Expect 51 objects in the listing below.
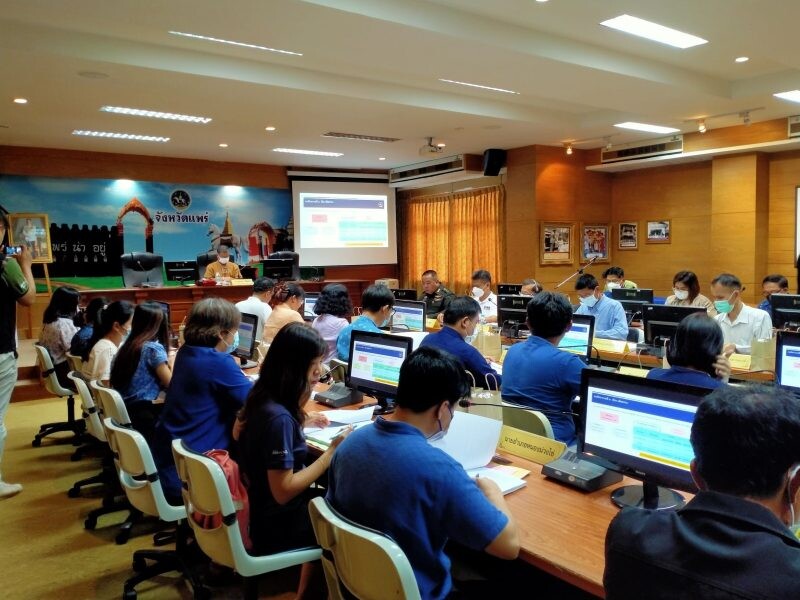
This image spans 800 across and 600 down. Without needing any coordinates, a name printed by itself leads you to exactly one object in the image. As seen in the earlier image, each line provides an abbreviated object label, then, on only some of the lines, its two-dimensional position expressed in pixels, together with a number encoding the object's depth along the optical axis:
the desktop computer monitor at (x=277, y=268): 9.70
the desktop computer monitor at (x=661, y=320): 4.29
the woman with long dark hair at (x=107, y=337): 3.86
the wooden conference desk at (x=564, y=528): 1.53
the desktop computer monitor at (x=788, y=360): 2.86
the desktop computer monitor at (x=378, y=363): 3.06
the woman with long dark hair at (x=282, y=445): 2.07
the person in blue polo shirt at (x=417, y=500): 1.48
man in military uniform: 7.74
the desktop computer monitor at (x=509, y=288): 7.40
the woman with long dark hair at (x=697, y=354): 2.32
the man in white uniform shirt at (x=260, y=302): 5.66
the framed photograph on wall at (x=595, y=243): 10.05
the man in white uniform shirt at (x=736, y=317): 4.82
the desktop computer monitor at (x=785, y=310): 4.16
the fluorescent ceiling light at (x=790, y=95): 6.39
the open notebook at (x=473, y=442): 2.10
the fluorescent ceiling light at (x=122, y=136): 8.01
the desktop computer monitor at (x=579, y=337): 4.36
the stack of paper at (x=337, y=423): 2.62
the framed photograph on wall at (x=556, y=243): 9.57
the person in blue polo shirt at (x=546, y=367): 2.73
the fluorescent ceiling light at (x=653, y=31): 4.69
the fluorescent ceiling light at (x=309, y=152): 9.52
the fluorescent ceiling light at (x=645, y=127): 7.98
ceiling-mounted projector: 8.40
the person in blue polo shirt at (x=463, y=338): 3.43
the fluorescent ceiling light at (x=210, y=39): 4.80
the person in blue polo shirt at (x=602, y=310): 5.53
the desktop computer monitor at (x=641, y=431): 1.75
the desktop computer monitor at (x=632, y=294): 6.36
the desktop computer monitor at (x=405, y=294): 7.76
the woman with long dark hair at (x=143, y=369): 3.31
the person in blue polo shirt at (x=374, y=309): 4.07
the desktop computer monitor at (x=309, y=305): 7.12
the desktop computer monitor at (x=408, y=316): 5.86
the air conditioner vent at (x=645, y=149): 8.60
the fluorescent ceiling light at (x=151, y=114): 6.62
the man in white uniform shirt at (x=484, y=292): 7.07
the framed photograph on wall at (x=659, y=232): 9.60
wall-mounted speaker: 9.66
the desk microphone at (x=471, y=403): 2.57
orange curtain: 10.55
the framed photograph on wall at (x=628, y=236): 10.08
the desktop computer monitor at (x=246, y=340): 4.71
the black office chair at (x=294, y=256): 10.30
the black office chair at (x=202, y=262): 10.26
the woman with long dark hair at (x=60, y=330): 5.11
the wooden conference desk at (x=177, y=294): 8.62
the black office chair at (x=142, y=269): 9.29
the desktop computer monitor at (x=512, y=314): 5.36
